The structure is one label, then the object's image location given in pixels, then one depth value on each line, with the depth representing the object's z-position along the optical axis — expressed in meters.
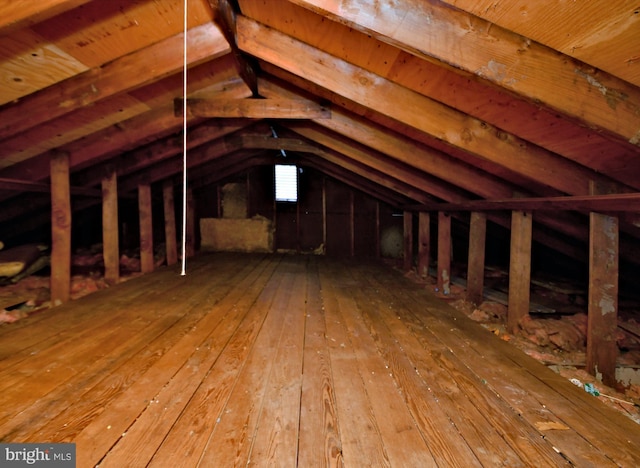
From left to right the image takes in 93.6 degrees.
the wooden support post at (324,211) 7.26
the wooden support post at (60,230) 3.10
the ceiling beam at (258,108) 3.07
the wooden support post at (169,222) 5.48
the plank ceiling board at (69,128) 2.62
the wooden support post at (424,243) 5.11
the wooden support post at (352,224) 7.28
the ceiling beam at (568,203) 1.69
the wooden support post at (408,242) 5.88
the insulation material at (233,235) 7.11
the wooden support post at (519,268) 2.79
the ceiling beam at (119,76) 2.18
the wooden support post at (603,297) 2.13
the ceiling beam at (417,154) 2.93
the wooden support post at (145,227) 4.79
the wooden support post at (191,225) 6.54
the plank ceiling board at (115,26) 1.71
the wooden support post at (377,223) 7.32
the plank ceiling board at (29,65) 1.68
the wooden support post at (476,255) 3.51
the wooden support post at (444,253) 4.32
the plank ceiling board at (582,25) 1.02
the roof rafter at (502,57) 1.35
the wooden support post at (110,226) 3.97
